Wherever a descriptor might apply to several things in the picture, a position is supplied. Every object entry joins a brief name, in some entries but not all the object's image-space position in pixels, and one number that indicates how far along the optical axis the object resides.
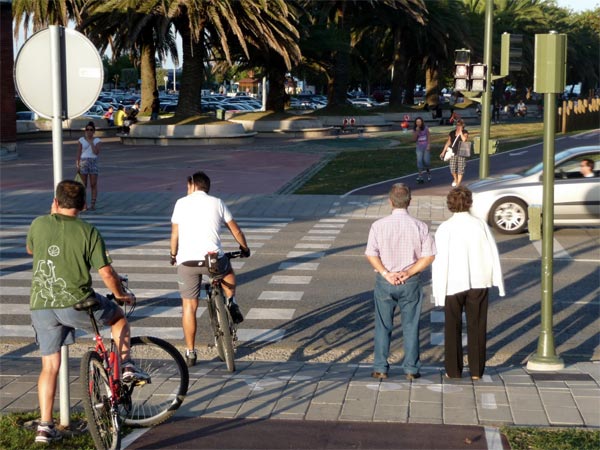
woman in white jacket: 8.01
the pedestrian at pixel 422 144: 24.89
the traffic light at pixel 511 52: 20.72
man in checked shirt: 7.89
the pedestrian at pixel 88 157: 20.56
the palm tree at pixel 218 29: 39.91
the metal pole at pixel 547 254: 8.54
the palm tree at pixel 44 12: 43.78
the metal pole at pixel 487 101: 20.78
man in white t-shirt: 8.77
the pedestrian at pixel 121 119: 46.19
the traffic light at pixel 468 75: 20.72
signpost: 6.39
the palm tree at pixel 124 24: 40.98
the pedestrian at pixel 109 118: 50.92
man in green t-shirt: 6.09
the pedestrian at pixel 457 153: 22.86
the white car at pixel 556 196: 17.12
